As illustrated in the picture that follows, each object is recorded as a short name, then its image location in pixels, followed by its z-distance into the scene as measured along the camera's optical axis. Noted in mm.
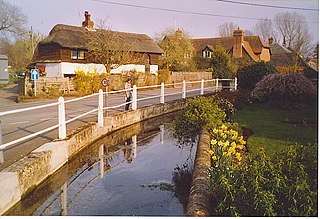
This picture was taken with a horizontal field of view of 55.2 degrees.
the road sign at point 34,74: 12694
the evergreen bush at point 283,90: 7992
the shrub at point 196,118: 6238
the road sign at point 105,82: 7289
